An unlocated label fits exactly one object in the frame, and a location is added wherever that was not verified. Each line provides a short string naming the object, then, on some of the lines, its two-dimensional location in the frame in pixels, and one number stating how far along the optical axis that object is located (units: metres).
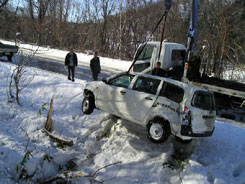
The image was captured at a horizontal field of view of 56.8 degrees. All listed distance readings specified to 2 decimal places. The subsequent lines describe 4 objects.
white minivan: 4.75
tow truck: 7.34
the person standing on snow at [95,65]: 10.45
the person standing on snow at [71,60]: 10.42
